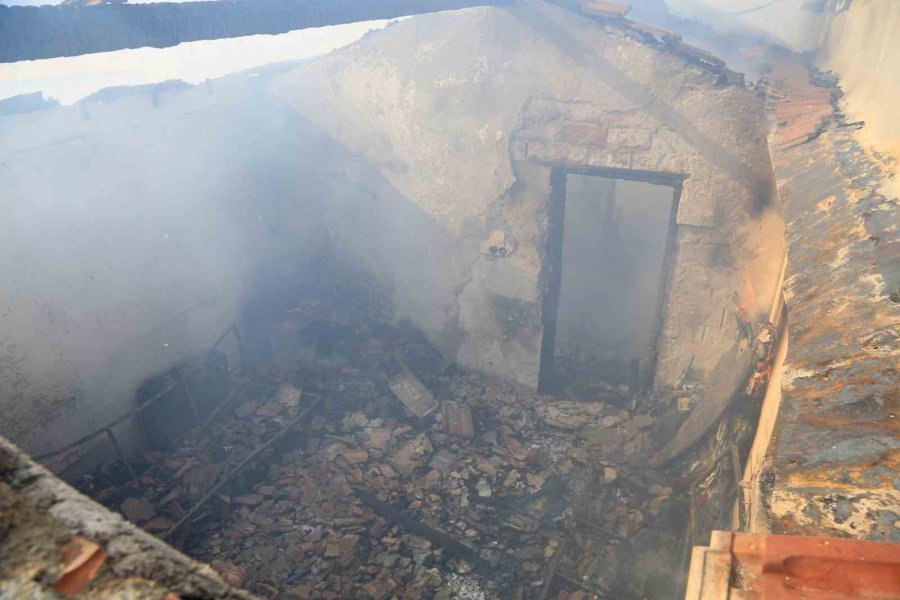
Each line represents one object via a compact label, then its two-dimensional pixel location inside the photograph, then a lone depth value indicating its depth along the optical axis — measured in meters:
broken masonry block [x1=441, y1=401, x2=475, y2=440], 7.35
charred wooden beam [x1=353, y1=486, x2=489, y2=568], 5.66
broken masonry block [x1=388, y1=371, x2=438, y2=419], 7.77
